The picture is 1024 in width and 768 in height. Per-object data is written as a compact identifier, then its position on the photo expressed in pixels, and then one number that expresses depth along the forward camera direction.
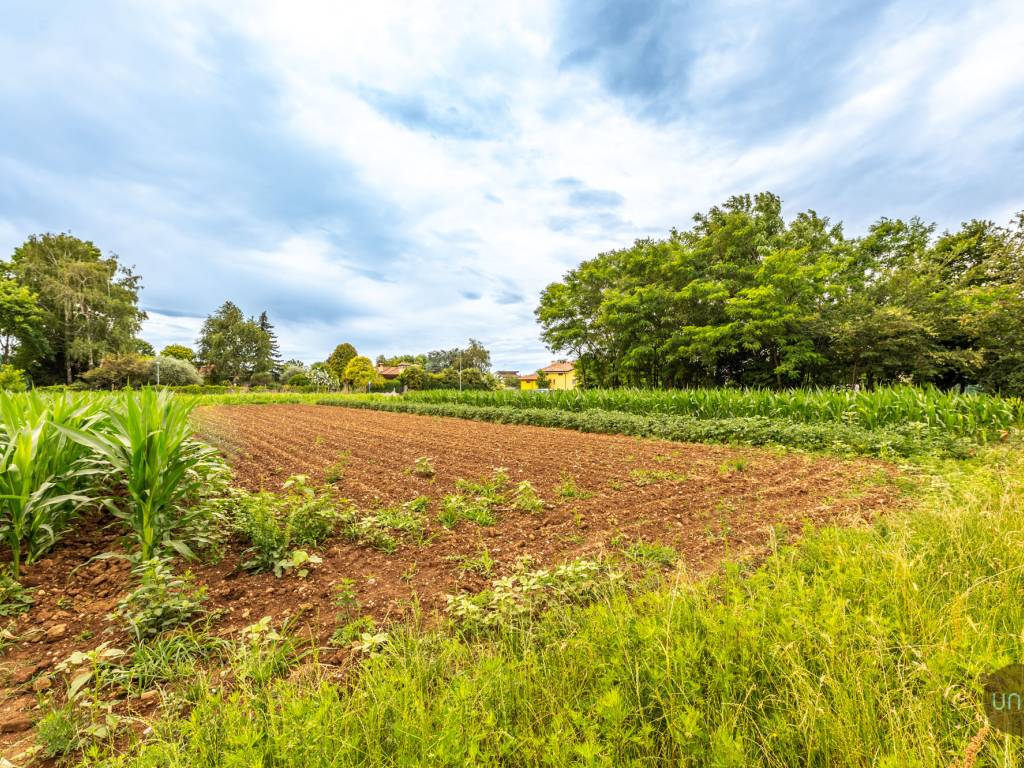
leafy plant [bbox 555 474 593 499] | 4.42
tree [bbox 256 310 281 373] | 52.31
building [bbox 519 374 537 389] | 70.06
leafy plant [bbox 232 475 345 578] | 2.77
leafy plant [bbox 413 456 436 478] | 5.44
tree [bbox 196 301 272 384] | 49.41
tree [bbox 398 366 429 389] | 44.28
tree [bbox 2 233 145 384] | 29.84
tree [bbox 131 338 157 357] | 33.67
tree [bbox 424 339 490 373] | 59.31
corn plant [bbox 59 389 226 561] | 2.60
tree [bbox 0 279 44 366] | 25.64
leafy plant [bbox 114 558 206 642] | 1.98
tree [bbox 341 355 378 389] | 43.34
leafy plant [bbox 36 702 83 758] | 1.38
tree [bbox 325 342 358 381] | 50.78
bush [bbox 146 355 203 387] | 34.91
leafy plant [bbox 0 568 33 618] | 2.14
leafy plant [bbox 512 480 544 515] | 3.98
